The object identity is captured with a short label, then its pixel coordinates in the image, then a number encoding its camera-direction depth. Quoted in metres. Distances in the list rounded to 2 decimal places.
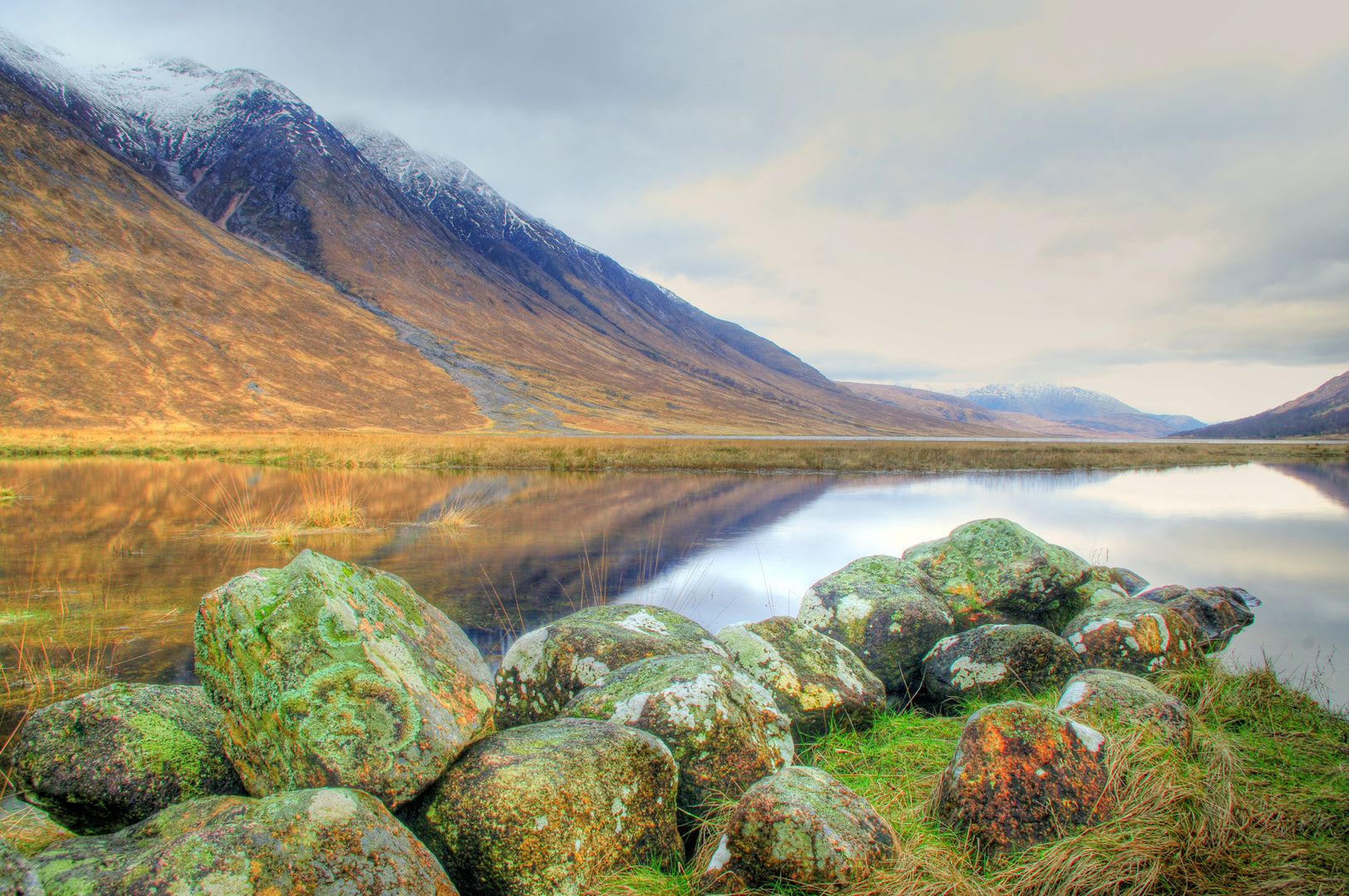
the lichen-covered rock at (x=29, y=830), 3.51
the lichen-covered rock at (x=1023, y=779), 3.71
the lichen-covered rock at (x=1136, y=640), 6.44
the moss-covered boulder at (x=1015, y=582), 8.61
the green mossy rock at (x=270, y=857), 2.47
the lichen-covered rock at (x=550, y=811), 3.27
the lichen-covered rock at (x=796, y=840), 3.25
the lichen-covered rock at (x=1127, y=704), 4.70
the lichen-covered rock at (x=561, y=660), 5.06
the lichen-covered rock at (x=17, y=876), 2.26
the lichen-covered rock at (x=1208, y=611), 7.99
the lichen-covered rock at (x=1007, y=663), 6.17
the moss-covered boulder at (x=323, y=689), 3.30
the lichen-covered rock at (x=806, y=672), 5.61
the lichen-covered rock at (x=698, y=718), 4.10
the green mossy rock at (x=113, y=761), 3.58
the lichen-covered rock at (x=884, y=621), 7.19
